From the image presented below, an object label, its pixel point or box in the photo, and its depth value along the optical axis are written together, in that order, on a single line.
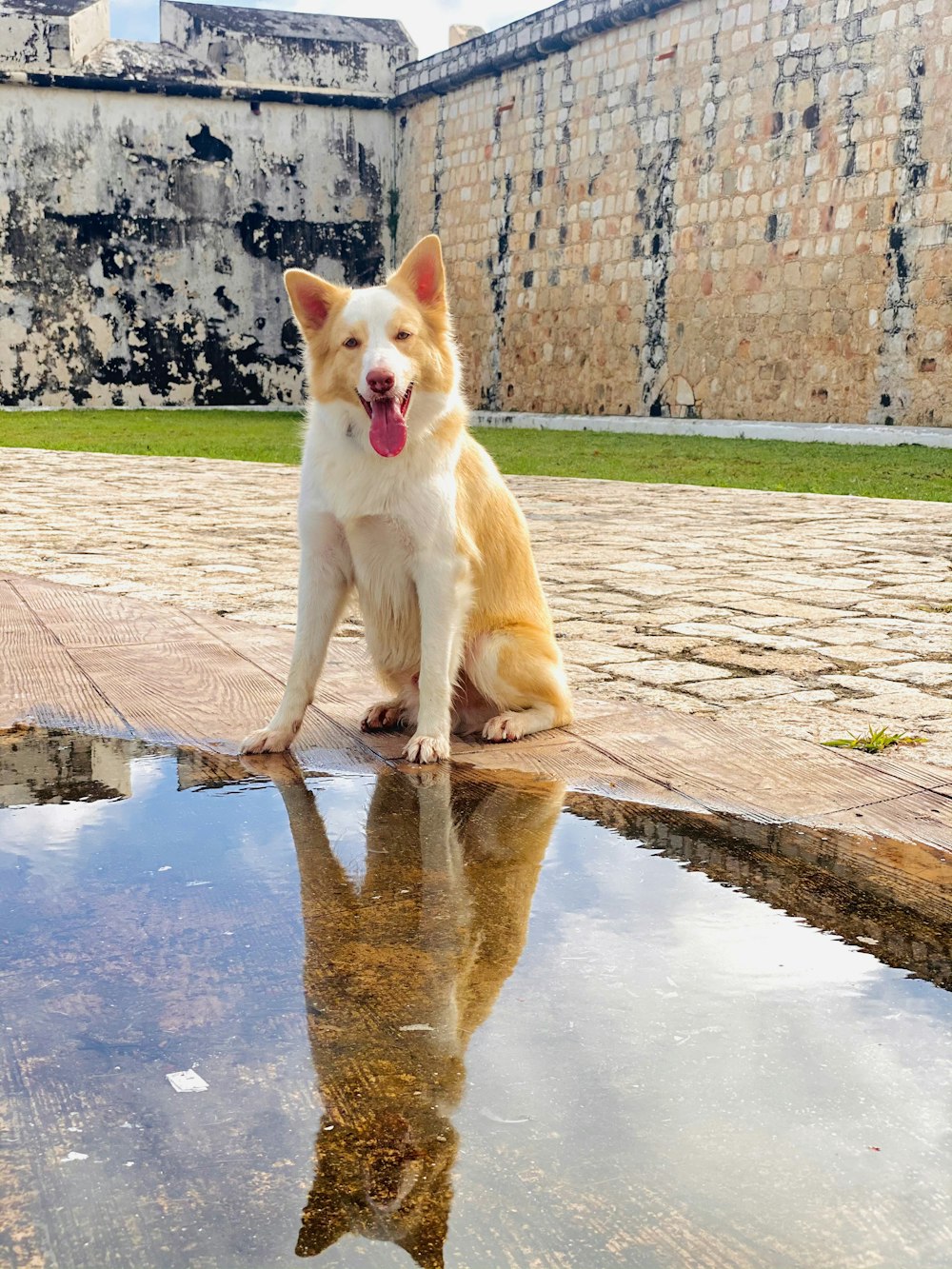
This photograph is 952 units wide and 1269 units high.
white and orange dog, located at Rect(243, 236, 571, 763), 3.18
